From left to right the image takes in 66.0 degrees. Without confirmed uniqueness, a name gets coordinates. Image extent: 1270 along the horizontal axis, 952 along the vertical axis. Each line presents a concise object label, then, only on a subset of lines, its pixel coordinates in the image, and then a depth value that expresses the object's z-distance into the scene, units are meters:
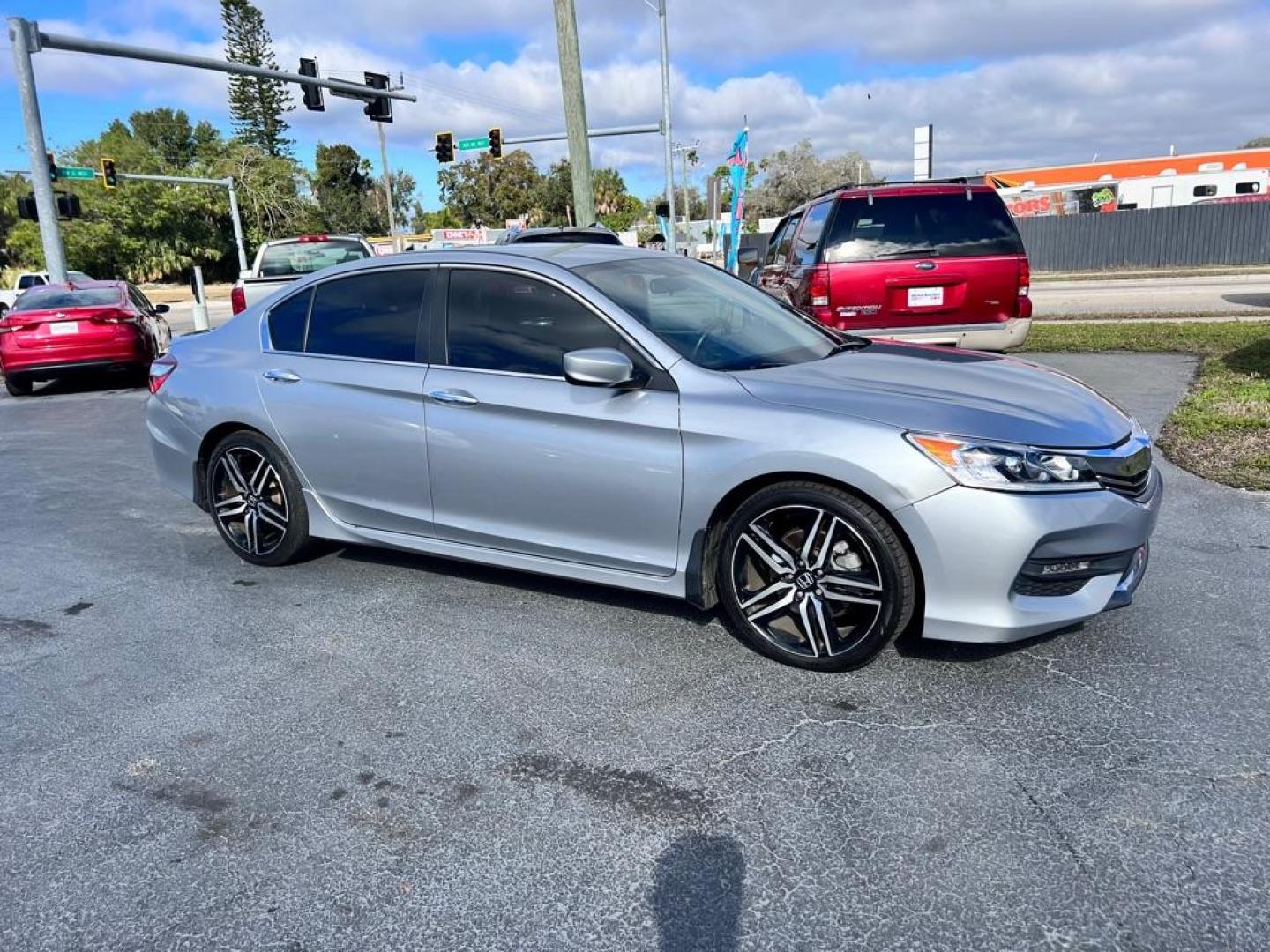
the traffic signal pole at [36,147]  17.20
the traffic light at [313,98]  22.88
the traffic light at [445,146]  28.28
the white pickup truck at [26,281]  27.42
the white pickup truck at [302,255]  14.50
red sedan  12.88
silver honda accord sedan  3.46
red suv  8.24
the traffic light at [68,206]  21.98
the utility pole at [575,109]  16.83
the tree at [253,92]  67.38
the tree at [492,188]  84.88
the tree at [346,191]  82.44
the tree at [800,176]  78.62
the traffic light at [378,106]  24.30
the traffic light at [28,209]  20.48
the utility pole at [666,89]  27.72
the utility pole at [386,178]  53.44
